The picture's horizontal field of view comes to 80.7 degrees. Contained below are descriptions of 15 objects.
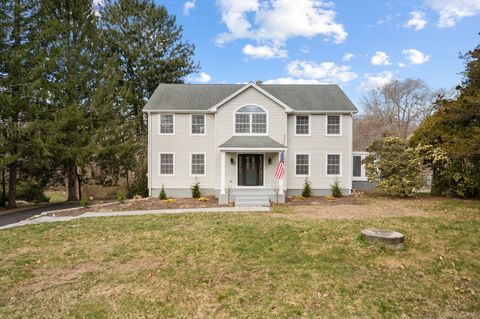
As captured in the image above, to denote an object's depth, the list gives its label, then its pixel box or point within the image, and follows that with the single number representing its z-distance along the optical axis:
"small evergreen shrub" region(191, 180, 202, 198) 16.09
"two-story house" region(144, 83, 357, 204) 16.20
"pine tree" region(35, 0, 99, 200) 15.79
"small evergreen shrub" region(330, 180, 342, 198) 16.14
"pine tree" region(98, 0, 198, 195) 23.09
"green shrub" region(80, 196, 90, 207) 14.23
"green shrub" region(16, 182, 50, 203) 20.69
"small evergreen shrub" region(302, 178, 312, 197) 16.16
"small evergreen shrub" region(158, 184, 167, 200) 16.00
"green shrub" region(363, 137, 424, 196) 14.47
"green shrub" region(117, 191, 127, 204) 14.84
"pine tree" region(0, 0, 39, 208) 14.21
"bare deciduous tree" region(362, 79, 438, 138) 35.16
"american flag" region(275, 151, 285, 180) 14.23
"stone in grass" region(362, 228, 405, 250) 6.79
